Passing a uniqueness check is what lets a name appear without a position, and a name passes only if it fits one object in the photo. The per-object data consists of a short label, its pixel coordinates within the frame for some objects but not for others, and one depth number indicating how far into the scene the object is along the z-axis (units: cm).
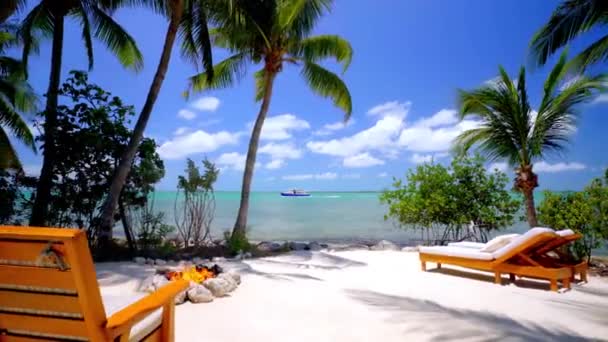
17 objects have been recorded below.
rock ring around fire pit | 321
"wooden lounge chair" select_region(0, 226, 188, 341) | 109
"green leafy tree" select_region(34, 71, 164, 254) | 621
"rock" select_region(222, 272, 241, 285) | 381
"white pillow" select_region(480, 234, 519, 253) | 451
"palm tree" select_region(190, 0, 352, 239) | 736
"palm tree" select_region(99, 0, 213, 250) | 589
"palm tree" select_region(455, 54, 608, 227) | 640
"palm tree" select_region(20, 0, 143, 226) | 598
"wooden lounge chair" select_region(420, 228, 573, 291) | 394
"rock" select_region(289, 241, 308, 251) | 765
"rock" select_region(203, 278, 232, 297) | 338
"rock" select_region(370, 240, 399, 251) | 760
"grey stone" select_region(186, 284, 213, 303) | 318
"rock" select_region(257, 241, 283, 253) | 727
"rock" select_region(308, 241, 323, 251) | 759
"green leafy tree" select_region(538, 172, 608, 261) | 550
